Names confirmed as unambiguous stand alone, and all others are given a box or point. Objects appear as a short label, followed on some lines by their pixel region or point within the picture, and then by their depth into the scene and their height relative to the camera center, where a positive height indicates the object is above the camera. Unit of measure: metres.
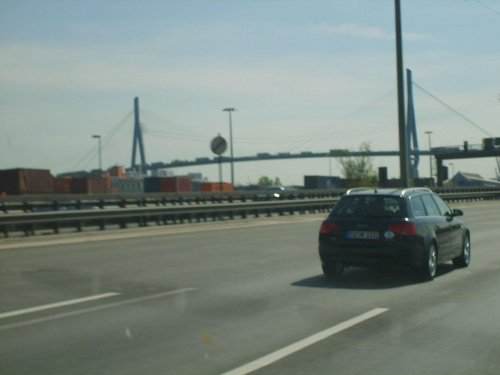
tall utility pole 23.42 +2.18
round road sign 34.75 +2.28
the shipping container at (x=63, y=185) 44.81 +0.82
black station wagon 10.52 -0.72
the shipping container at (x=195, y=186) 77.06 +0.77
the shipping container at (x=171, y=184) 54.58 +0.75
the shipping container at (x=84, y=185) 44.72 +0.76
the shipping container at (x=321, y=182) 65.88 +0.57
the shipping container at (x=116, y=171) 91.55 +3.23
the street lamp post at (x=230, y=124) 62.65 +5.94
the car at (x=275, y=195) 37.68 -0.28
